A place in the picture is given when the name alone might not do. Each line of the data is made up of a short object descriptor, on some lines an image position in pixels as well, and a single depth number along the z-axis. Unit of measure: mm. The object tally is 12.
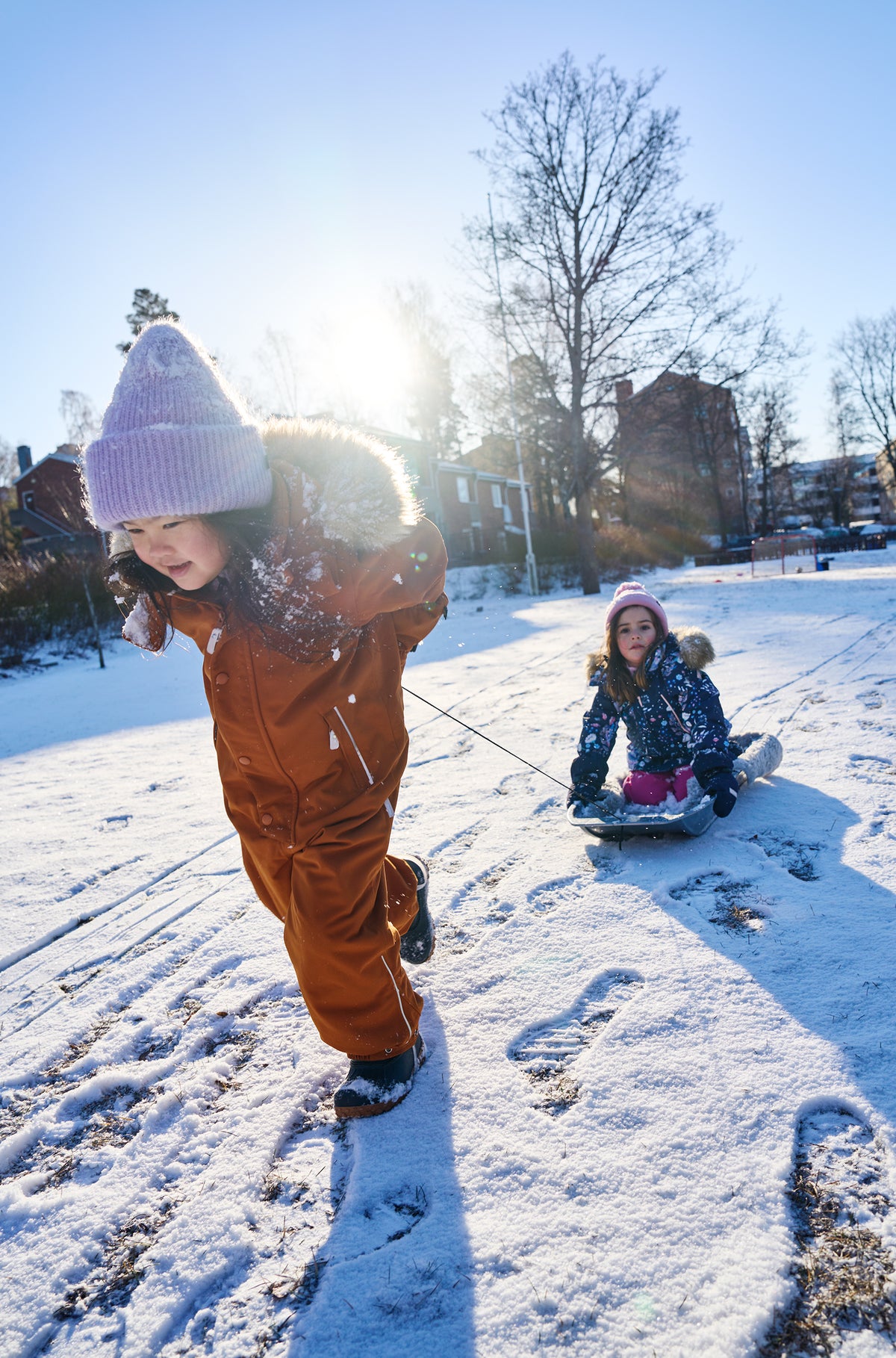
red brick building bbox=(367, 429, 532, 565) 30547
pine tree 23312
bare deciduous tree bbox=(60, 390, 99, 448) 29847
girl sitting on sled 2953
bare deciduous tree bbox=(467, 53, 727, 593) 16875
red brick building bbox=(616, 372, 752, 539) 37188
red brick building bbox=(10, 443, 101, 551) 33062
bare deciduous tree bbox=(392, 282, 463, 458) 34844
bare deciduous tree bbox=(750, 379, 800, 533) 44062
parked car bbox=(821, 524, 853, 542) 37594
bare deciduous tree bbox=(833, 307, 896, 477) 41312
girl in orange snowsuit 1652
